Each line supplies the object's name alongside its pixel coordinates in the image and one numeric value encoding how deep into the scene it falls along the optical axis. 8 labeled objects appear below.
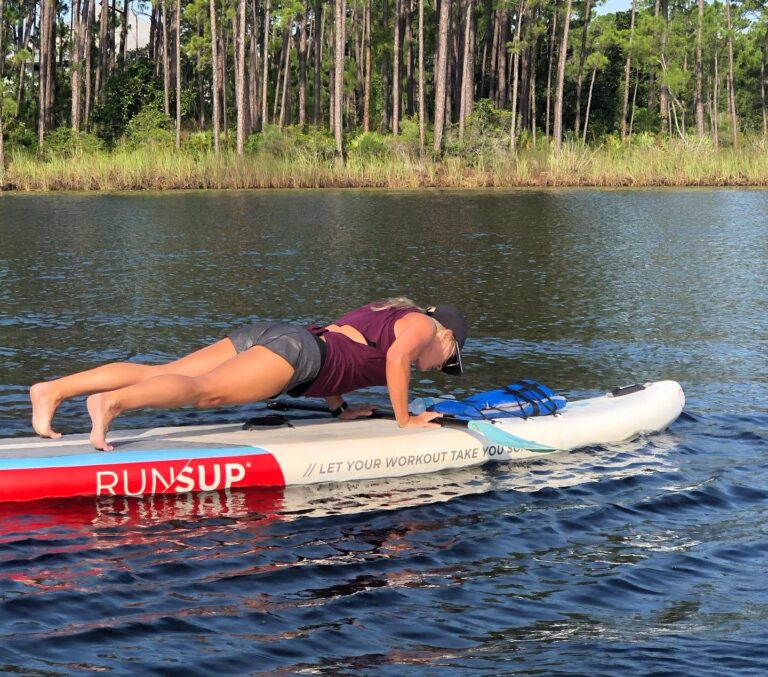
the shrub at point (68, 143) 43.87
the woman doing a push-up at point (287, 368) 6.82
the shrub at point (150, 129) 46.22
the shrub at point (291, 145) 42.03
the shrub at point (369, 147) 42.98
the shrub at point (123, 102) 50.88
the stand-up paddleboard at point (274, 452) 6.99
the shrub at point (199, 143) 45.44
